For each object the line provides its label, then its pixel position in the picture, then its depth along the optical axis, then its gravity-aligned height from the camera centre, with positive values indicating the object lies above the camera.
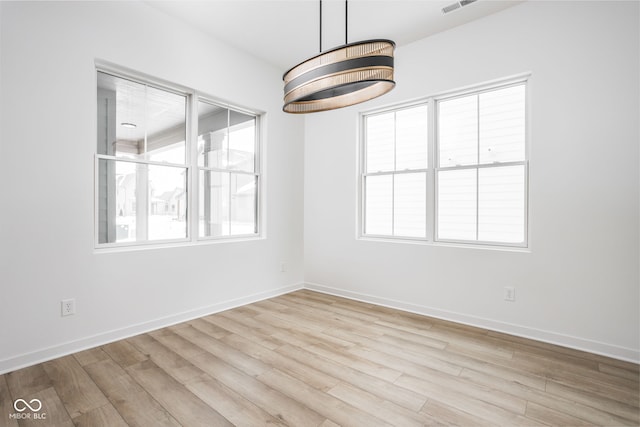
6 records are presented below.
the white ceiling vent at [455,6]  2.90 +1.96
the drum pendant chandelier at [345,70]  1.79 +0.85
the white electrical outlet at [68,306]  2.52 -0.78
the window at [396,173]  3.70 +0.49
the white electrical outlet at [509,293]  2.99 -0.78
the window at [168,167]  2.90 +0.48
